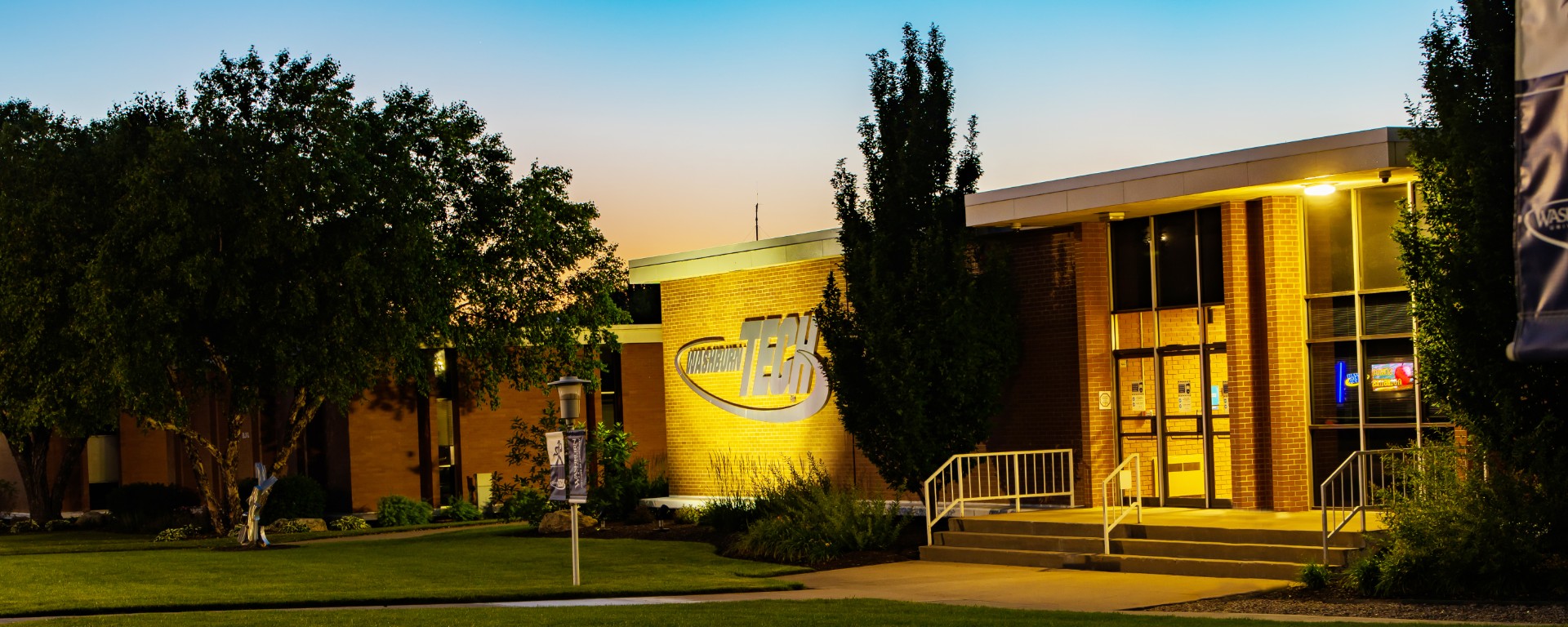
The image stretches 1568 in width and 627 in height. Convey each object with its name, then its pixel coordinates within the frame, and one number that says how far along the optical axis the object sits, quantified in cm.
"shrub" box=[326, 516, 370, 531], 2925
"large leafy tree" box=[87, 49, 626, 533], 2408
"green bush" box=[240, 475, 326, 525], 3023
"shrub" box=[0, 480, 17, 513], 4375
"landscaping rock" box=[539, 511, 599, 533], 2519
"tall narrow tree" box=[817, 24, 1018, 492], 1969
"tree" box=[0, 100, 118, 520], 2453
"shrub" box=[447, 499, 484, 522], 3186
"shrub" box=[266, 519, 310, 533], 2873
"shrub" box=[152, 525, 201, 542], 2695
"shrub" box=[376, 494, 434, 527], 3056
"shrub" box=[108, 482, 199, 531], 3225
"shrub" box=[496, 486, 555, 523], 2655
